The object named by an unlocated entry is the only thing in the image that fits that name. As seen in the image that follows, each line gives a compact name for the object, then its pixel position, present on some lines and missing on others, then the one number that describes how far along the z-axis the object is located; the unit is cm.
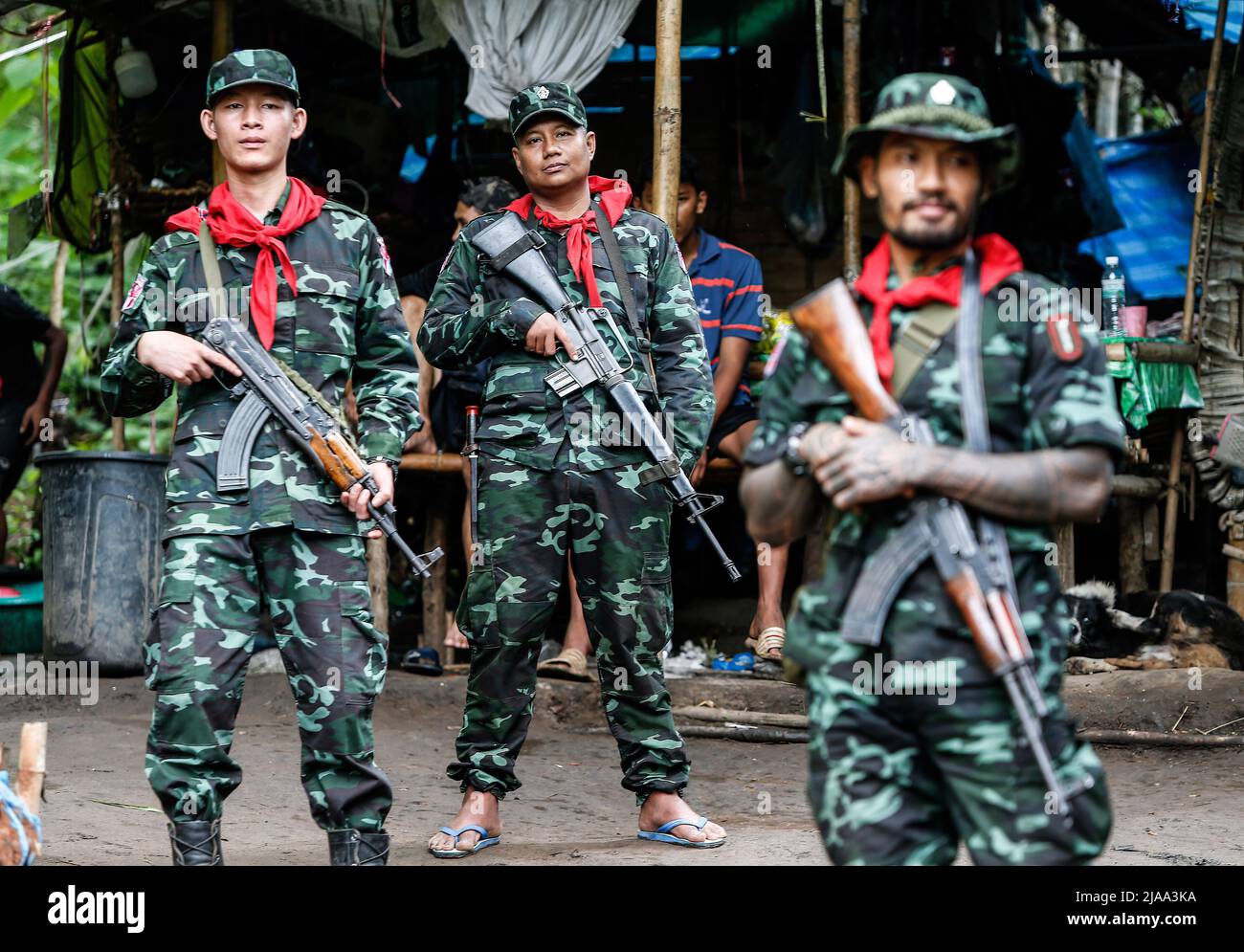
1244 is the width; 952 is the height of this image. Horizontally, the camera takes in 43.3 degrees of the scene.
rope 381
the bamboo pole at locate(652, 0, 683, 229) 659
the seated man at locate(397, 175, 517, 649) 777
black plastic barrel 769
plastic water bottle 804
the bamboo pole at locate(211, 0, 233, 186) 834
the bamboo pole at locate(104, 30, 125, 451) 937
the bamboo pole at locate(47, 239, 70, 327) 1327
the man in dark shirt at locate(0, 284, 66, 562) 934
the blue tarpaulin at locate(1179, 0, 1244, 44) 973
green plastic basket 843
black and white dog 743
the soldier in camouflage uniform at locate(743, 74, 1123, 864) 282
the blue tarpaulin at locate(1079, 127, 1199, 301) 1013
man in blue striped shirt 754
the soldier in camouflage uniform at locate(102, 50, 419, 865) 401
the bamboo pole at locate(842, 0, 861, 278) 783
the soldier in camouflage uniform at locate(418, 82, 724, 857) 495
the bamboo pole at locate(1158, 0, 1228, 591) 827
